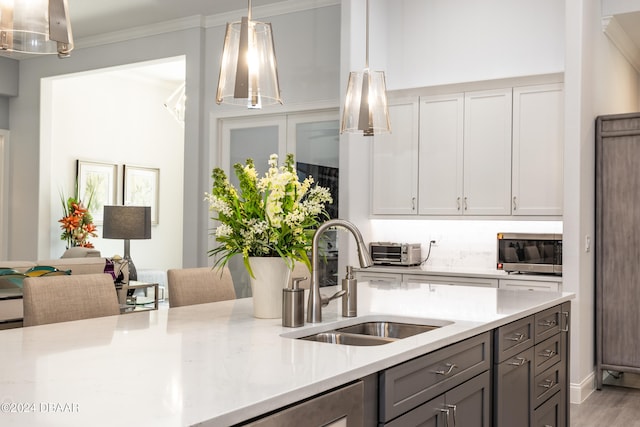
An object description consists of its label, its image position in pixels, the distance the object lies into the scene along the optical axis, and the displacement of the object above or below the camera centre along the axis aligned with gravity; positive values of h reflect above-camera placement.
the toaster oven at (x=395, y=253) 5.20 -0.25
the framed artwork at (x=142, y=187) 8.59 +0.44
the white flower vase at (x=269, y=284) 2.30 -0.22
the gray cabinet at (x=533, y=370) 2.43 -0.62
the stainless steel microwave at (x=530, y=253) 4.67 -0.21
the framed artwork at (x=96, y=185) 8.03 +0.44
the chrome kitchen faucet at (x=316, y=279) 2.24 -0.20
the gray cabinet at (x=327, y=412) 1.32 -0.41
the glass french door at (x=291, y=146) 5.66 +0.69
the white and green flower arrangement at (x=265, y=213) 2.24 +0.03
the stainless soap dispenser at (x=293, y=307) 2.14 -0.28
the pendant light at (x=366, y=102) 3.34 +0.62
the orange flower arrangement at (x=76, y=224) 7.57 -0.06
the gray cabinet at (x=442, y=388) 1.72 -0.49
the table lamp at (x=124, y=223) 6.51 -0.03
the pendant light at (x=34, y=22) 1.81 +0.55
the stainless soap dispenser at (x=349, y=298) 2.42 -0.28
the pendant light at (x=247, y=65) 2.35 +0.57
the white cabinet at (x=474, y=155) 4.81 +0.54
